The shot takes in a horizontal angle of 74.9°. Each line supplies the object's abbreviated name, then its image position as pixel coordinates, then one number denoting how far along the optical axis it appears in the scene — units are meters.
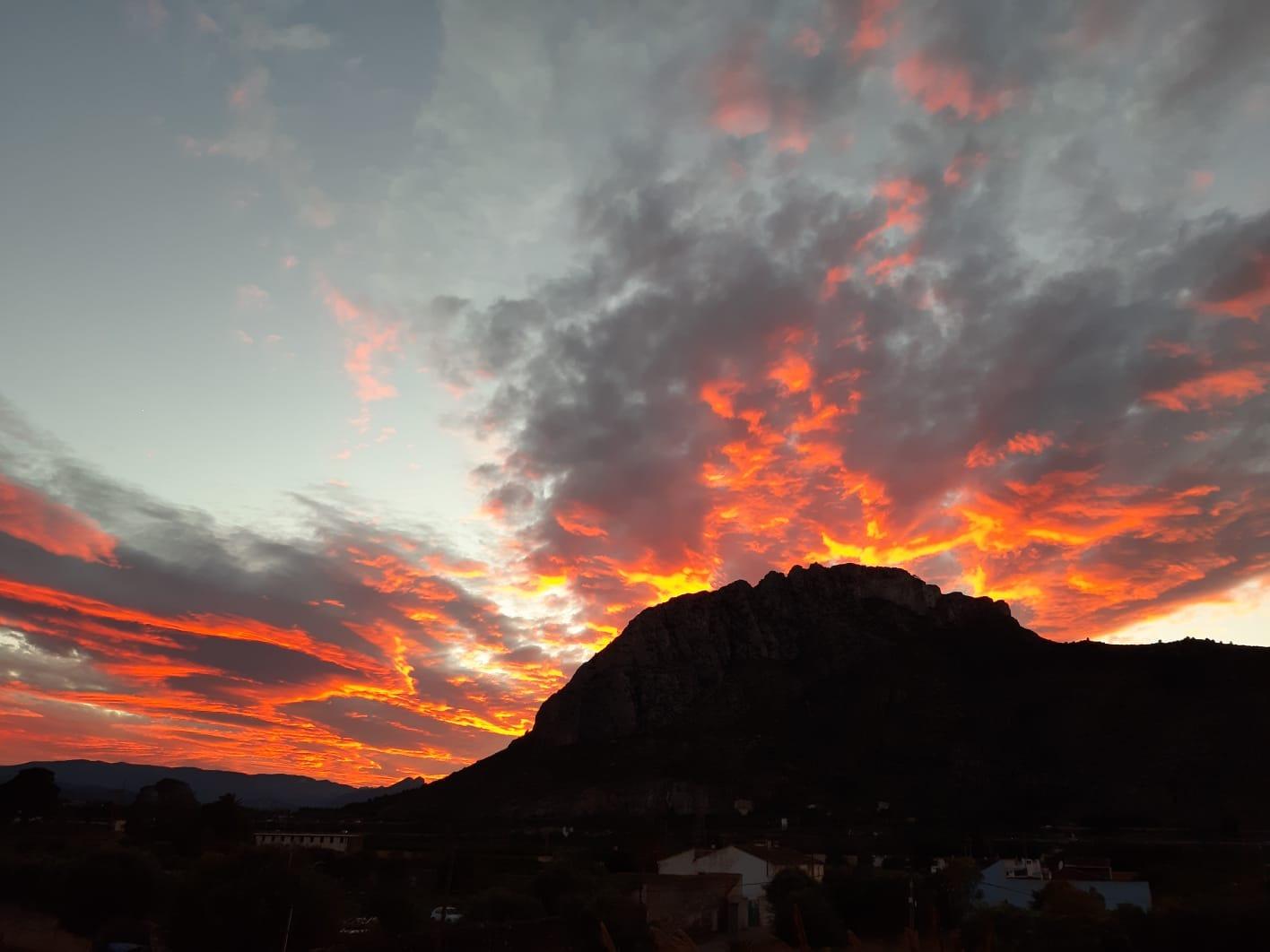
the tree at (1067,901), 32.81
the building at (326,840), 85.62
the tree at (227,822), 84.19
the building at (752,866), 57.38
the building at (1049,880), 47.81
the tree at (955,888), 48.38
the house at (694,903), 48.97
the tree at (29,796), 100.62
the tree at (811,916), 43.75
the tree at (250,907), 25.39
